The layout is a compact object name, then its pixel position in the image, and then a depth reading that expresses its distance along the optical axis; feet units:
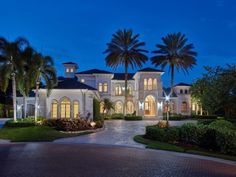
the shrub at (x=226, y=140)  33.96
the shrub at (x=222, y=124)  43.30
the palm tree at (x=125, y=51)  111.98
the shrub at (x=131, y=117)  107.52
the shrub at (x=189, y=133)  40.77
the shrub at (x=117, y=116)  115.05
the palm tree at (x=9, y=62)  63.95
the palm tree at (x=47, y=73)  71.54
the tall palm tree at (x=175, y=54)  118.25
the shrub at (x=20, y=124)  60.70
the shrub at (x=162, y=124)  48.16
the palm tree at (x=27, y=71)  67.51
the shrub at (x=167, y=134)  43.06
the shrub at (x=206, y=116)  115.73
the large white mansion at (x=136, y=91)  122.50
